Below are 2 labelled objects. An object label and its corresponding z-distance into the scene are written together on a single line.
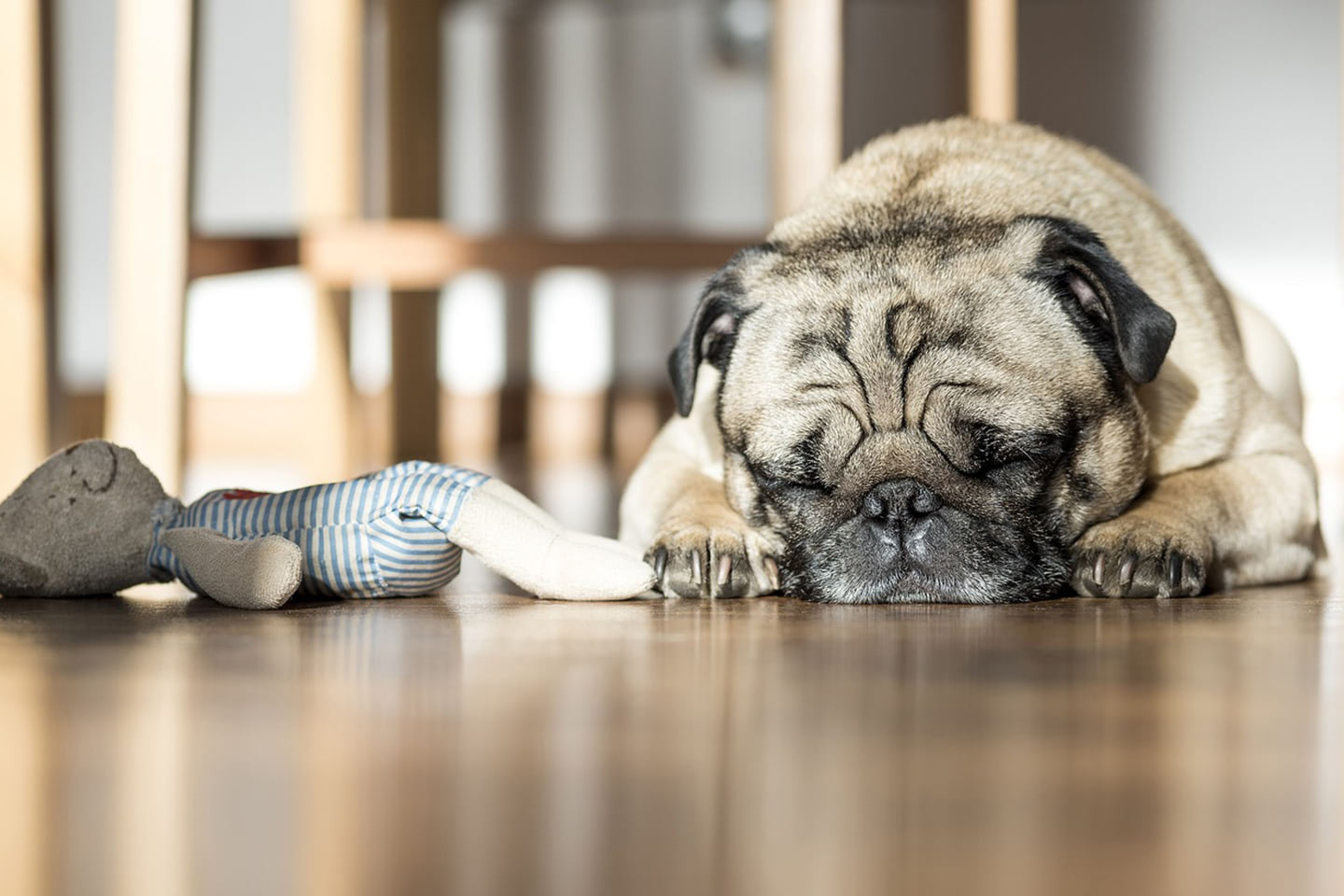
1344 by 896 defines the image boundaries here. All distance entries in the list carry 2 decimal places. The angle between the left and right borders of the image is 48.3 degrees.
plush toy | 1.34
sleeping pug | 1.42
